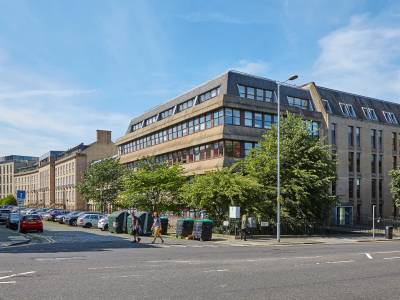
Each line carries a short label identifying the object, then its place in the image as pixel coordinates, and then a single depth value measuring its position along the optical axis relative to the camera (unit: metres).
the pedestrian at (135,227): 25.73
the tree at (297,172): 36.44
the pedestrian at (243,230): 31.27
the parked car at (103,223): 40.16
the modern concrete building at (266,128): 45.97
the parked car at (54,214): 59.46
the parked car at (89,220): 44.89
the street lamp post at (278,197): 31.08
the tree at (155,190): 40.56
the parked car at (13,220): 40.85
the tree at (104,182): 64.06
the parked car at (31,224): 35.91
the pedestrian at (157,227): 27.11
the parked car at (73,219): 49.56
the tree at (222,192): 33.44
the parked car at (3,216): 52.08
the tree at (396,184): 45.41
